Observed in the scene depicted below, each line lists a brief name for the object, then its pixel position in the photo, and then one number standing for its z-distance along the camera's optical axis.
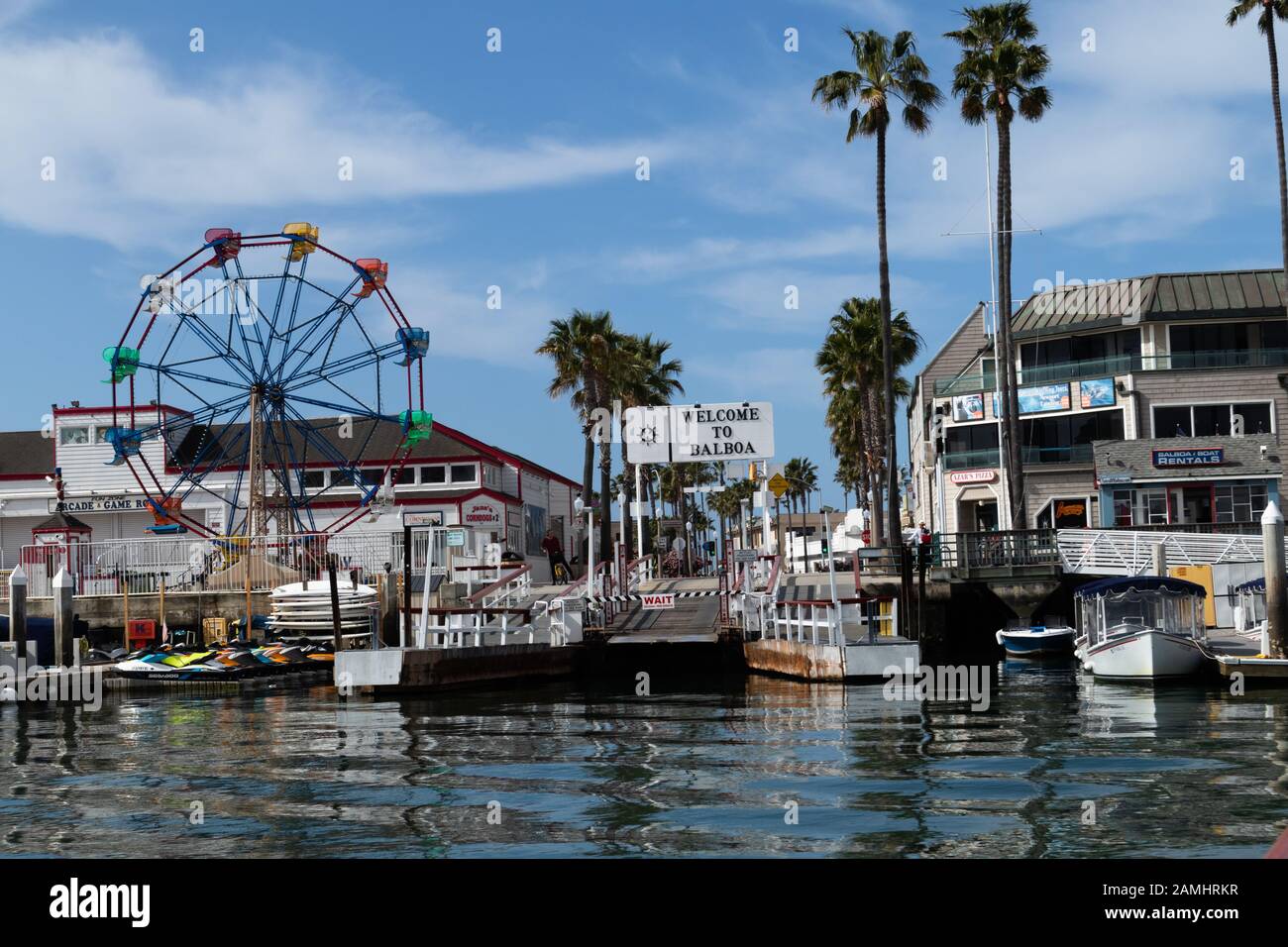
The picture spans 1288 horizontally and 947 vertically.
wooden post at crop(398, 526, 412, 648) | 29.12
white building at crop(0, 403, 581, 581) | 64.00
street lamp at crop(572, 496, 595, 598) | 33.98
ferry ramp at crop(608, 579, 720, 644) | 32.03
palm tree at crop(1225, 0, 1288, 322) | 46.88
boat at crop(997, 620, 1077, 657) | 38.03
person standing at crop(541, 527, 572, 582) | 55.03
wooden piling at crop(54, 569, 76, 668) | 33.00
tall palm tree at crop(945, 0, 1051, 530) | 50.47
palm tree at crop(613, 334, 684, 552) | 67.44
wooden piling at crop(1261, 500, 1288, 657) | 25.78
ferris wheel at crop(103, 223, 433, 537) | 52.28
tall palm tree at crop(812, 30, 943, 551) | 51.97
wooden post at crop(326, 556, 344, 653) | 29.53
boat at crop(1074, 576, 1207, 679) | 27.69
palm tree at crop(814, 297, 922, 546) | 66.19
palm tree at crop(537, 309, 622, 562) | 64.25
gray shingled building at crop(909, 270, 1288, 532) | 55.66
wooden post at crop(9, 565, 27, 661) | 31.77
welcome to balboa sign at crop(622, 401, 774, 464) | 33.38
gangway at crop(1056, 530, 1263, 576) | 41.75
